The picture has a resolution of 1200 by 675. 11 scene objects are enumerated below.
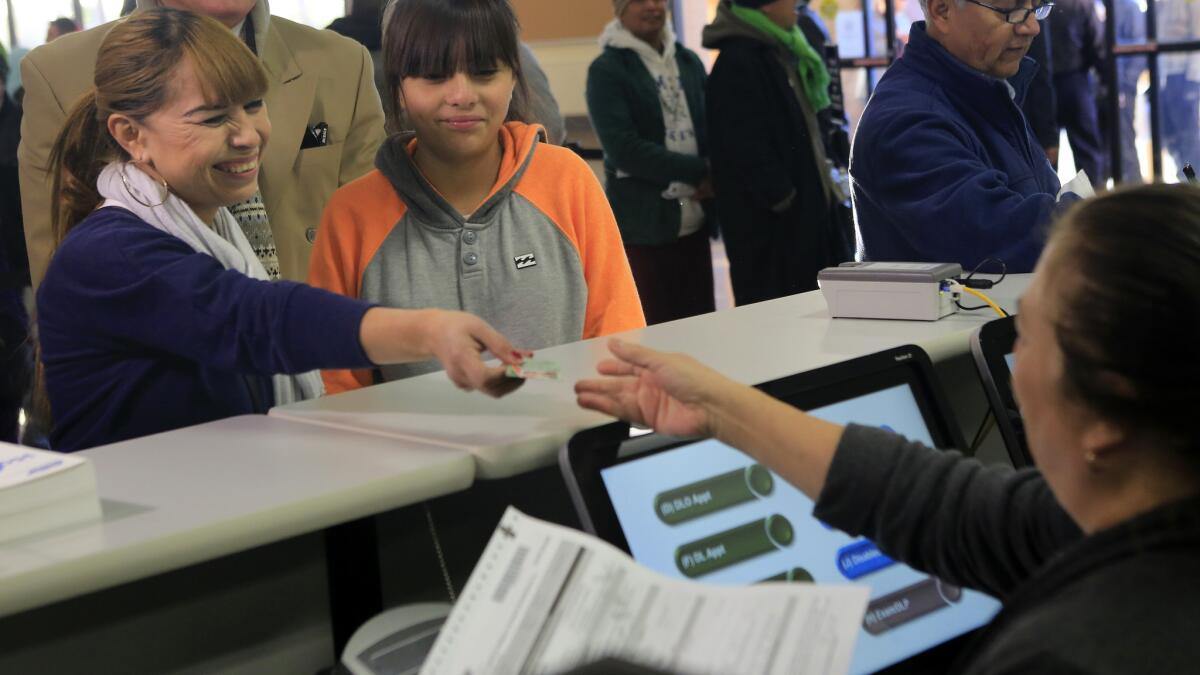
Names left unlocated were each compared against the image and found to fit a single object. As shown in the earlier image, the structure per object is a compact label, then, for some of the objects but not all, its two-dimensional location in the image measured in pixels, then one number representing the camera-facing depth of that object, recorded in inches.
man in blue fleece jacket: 91.9
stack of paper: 42.1
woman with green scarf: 162.1
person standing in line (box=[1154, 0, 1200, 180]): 203.5
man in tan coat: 100.7
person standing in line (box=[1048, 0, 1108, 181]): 193.9
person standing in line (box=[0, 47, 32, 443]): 128.6
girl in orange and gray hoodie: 84.8
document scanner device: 70.9
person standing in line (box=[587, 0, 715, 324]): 166.6
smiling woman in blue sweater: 60.4
